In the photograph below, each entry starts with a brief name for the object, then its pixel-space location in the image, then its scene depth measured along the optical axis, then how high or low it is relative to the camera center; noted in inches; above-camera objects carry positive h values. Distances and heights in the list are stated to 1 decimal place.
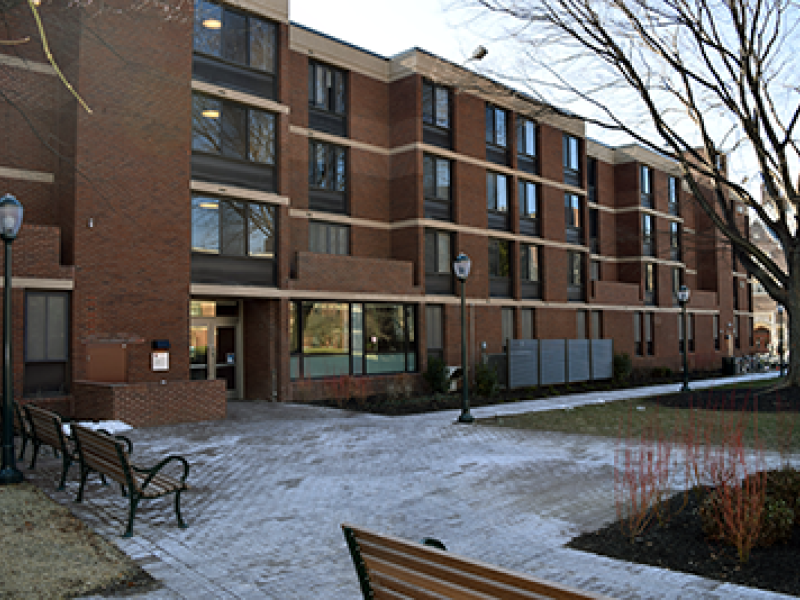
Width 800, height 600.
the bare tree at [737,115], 589.3 +235.8
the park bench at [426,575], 108.4 -44.5
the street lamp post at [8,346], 347.9 -4.7
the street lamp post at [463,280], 612.4 +55.0
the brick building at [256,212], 643.5 +164.6
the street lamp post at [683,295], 998.4 +62.6
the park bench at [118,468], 260.5 -57.5
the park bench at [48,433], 333.7 -54.2
